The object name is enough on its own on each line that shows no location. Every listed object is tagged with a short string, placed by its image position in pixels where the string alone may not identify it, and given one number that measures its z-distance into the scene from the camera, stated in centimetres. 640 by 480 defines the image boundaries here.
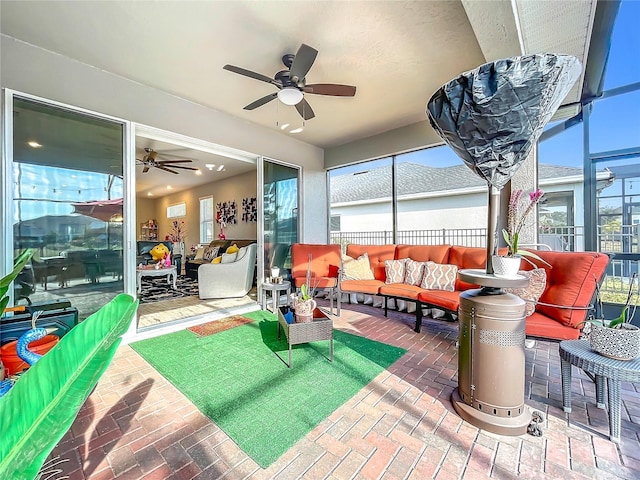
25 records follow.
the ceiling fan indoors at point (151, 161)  542
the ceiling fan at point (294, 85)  253
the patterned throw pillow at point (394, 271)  408
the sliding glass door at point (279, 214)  485
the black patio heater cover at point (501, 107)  148
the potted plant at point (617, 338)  160
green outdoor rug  173
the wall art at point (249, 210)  733
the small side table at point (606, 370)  153
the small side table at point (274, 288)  411
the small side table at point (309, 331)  244
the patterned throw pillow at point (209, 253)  719
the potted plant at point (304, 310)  256
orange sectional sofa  224
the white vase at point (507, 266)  178
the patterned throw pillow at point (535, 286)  250
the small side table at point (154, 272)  542
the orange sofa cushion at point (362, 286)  397
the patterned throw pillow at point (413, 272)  390
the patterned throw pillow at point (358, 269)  441
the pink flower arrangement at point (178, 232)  974
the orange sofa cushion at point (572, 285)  224
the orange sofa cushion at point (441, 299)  305
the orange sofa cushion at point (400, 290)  351
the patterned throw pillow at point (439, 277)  360
